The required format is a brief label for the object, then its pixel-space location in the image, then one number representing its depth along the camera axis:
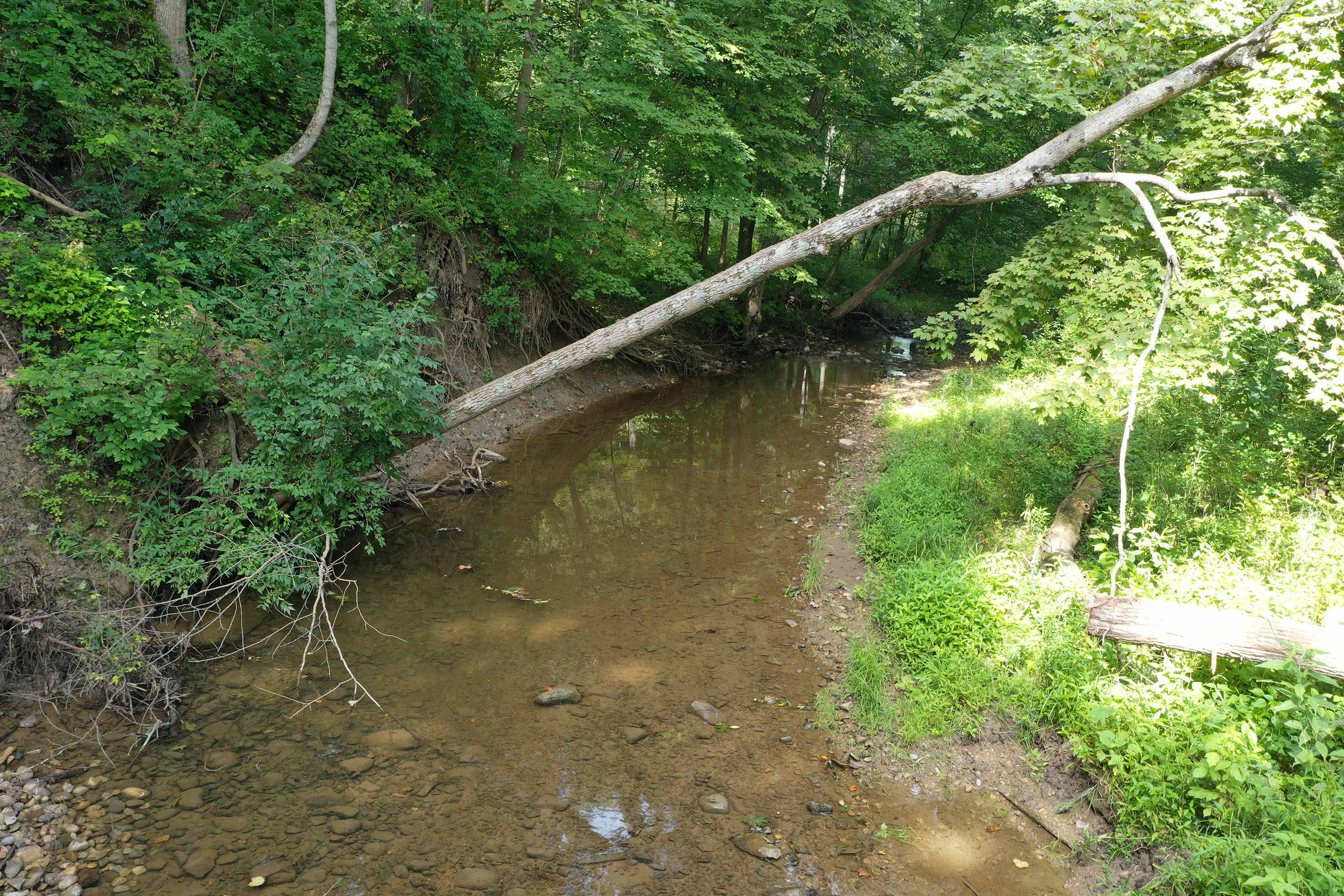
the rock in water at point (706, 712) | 4.82
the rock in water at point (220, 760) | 4.19
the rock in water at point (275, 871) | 3.49
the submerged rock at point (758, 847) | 3.77
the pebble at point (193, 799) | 3.90
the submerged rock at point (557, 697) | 4.92
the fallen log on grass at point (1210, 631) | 3.80
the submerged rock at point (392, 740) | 4.44
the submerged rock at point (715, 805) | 4.06
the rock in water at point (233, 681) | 4.94
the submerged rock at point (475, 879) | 3.52
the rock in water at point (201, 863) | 3.50
